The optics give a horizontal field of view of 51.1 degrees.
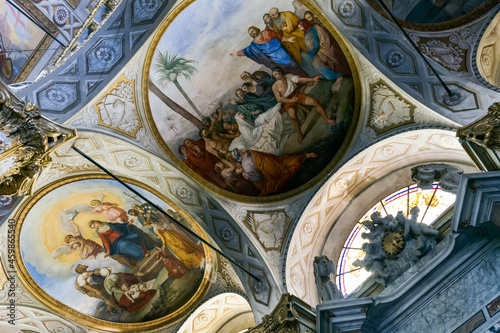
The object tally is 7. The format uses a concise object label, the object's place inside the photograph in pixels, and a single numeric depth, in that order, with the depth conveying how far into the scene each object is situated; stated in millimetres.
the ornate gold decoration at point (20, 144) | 8266
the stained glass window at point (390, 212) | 11638
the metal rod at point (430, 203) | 11734
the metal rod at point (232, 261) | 11888
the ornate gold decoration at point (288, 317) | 9727
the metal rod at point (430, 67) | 9641
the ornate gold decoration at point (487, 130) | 8109
